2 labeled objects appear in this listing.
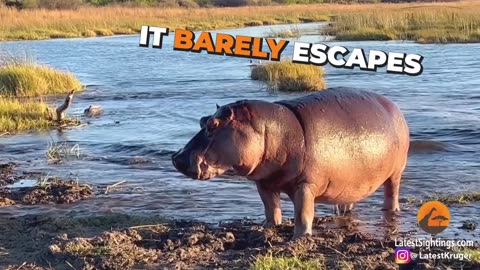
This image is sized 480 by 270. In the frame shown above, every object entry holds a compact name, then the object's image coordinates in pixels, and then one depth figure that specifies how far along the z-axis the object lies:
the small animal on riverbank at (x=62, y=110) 12.30
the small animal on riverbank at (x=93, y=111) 13.84
